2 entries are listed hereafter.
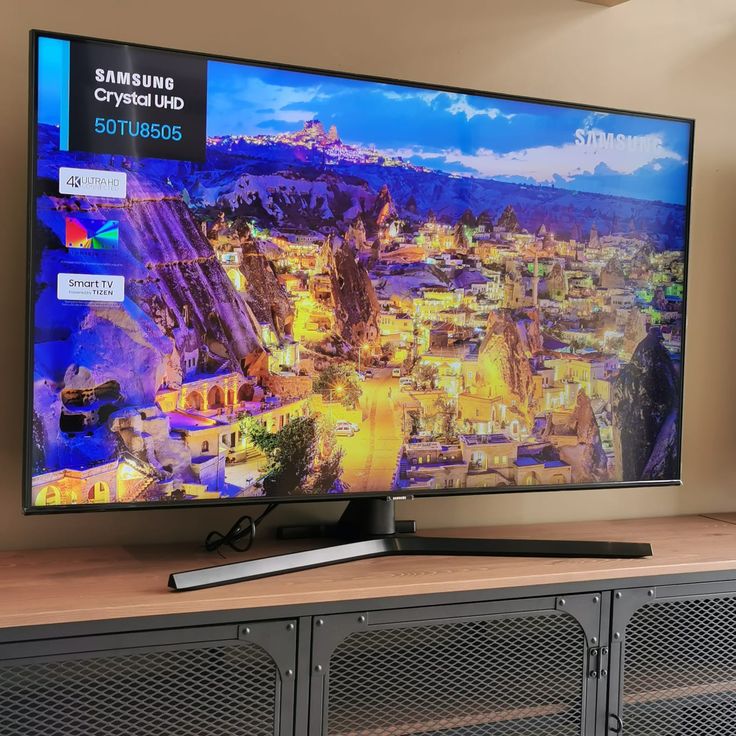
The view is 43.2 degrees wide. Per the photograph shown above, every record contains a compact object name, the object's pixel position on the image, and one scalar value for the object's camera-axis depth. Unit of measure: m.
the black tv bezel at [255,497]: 1.78
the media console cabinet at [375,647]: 1.69
